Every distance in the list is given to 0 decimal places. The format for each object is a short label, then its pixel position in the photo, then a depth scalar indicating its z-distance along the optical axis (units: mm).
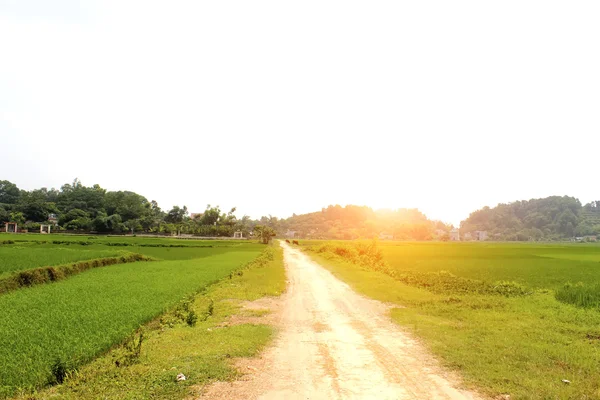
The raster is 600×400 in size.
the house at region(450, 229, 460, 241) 177625
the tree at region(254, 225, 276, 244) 84812
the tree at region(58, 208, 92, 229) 96338
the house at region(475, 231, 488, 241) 181625
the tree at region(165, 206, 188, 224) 116875
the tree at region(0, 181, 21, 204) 127375
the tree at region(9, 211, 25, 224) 92500
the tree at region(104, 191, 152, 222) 108188
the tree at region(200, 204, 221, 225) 109312
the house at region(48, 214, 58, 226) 99694
